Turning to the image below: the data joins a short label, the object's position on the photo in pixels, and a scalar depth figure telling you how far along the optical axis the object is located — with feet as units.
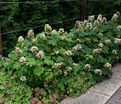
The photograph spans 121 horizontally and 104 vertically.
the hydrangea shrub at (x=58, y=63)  11.21
